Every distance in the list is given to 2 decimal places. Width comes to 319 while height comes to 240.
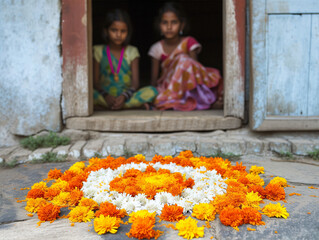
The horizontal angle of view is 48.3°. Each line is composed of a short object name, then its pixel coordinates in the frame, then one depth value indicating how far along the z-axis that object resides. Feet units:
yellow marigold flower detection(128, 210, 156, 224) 6.12
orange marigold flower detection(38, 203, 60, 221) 6.41
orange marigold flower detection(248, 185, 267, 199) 7.37
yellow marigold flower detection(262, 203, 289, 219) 6.41
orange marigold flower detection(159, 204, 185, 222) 6.35
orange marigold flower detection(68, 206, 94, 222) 6.41
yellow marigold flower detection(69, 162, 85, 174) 8.75
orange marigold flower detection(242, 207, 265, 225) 6.15
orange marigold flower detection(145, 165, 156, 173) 8.55
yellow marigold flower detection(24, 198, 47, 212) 6.92
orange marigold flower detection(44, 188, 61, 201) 7.40
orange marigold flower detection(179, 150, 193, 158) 10.50
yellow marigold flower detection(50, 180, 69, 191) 7.63
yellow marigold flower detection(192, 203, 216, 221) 6.42
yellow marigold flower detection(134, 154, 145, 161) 9.98
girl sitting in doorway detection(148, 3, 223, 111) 14.67
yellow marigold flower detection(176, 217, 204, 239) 5.80
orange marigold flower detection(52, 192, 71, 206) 7.13
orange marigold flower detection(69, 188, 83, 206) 7.13
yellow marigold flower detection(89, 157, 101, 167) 9.61
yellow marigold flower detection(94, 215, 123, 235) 5.89
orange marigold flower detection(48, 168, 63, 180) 8.72
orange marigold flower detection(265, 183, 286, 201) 7.27
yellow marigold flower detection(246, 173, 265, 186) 7.97
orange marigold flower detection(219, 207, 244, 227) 6.10
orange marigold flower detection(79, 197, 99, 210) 6.69
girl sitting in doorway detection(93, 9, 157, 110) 14.80
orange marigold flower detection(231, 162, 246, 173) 8.87
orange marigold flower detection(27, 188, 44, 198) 7.39
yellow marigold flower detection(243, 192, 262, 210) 6.74
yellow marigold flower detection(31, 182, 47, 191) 7.69
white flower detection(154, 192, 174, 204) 6.96
